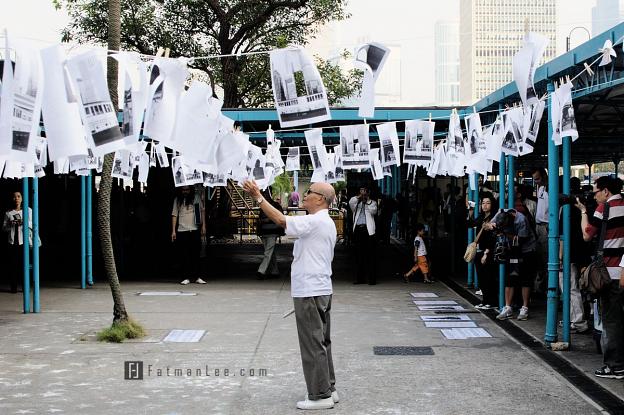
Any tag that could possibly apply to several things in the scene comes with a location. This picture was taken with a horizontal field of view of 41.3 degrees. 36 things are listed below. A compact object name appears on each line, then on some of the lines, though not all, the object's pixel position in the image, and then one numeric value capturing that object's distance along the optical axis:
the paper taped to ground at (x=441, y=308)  12.31
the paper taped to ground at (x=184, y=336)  9.60
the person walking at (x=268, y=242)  16.52
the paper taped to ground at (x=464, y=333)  9.89
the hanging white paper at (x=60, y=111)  6.53
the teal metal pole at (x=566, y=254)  8.84
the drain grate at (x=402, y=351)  8.79
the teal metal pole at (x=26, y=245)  11.64
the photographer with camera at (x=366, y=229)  15.12
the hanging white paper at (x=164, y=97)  7.50
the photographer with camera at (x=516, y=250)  10.91
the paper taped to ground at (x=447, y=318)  11.30
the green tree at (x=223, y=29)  27.66
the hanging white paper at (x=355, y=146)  12.80
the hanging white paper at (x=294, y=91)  8.15
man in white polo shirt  6.50
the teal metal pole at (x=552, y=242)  9.08
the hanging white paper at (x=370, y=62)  8.16
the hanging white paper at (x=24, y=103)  6.20
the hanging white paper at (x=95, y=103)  6.80
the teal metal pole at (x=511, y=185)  11.38
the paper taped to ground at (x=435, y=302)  13.01
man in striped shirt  7.49
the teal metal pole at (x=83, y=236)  14.80
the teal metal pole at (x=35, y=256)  11.72
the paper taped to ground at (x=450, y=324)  10.70
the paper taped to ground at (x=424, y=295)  13.95
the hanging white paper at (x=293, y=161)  16.26
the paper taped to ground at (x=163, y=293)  14.09
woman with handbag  11.62
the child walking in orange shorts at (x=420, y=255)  15.85
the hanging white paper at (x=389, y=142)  13.12
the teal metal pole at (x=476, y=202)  14.17
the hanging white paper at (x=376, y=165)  13.65
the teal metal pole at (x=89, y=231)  15.11
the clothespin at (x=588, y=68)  7.72
